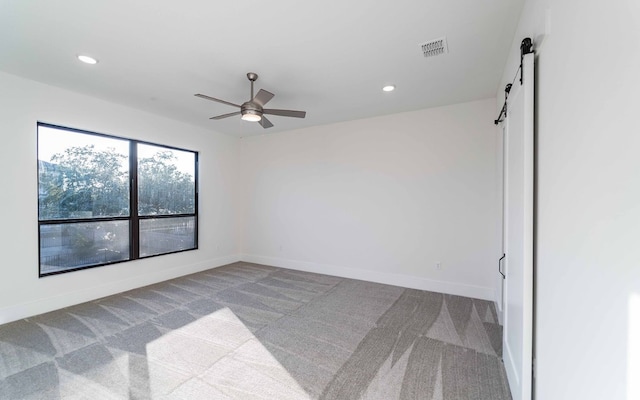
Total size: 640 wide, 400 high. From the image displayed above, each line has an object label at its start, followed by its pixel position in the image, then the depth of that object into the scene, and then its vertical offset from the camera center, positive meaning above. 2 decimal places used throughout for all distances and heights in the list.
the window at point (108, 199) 3.56 -0.02
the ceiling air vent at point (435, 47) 2.47 +1.42
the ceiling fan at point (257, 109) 2.91 +0.99
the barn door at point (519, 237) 1.65 -0.27
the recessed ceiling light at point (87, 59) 2.75 +1.42
